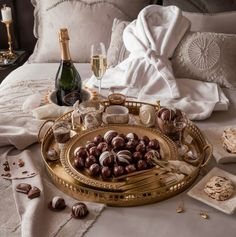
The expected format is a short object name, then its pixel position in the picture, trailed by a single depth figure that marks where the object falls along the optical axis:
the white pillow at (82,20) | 2.30
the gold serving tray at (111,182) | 1.21
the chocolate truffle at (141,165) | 1.26
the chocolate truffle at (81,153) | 1.32
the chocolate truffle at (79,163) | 1.31
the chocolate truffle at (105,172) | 1.25
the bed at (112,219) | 1.12
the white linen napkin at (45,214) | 1.12
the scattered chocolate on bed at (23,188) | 1.25
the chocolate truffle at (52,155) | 1.39
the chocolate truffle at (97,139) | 1.37
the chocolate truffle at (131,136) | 1.37
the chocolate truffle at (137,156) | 1.28
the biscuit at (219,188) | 1.19
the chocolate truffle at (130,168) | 1.25
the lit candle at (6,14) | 2.50
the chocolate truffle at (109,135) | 1.37
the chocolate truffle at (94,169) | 1.27
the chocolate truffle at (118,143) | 1.32
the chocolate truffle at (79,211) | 1.16
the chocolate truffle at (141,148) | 1.31
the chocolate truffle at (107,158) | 1.26
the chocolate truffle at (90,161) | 1.29
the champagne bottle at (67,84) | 1.73
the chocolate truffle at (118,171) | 1.25
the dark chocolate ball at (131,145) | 1.32
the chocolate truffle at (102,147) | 1.31
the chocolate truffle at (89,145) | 1.34
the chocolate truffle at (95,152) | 1.30
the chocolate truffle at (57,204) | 1.19
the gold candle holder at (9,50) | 2.58
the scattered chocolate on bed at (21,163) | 1.39
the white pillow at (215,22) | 2.21
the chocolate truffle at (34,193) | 1.23
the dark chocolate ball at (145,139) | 1.36
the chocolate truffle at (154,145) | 1.34
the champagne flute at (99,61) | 1.77
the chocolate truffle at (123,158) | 1.26
